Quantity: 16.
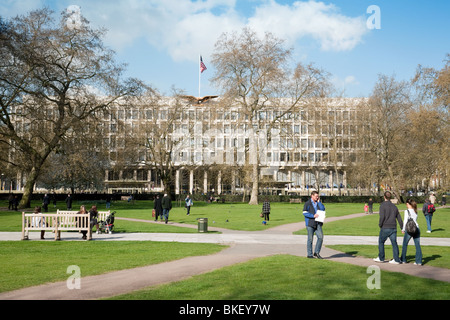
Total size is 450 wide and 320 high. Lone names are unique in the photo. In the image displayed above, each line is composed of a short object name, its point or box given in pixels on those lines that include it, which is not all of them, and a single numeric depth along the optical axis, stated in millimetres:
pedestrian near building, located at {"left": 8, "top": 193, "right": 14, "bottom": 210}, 39344
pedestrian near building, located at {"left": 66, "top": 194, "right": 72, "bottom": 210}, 36031
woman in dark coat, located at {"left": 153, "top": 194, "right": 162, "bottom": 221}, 26486
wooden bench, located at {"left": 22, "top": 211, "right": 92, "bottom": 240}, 16359
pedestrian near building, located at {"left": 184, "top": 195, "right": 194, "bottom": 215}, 33344
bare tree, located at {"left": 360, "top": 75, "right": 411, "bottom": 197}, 60156
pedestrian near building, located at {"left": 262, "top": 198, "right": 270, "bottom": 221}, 26972
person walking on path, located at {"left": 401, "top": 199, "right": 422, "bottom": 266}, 11414
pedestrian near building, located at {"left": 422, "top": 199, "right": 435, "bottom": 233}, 21870
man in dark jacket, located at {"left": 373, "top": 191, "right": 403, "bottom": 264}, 11570
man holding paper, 12023
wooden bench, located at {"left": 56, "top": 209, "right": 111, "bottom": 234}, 19688
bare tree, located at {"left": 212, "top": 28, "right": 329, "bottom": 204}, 49281
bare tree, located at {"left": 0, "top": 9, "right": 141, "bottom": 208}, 35312
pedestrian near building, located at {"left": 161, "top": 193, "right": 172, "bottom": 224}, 25039
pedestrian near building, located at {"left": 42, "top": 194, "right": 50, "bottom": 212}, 35003
